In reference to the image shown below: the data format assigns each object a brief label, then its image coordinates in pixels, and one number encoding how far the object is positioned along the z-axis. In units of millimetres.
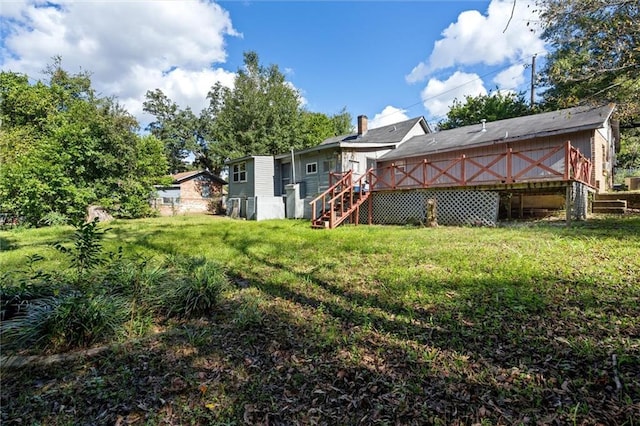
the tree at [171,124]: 33094
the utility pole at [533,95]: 23673
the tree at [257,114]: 29953
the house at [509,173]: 9727
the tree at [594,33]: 5922
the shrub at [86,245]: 3461
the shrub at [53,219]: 15477
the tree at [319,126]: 32375
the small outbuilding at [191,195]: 24953
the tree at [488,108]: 25344
